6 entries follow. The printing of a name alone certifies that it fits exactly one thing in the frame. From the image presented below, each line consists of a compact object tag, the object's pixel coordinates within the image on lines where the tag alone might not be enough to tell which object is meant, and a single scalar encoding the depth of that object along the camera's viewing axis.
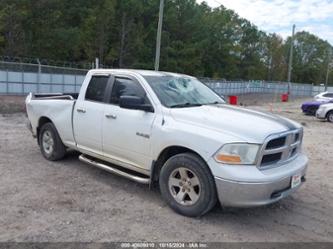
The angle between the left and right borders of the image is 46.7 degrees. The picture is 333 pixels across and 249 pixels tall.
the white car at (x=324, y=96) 24.38
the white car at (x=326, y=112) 18.84
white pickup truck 4.32
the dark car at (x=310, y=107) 21.70
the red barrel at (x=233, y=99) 21.89
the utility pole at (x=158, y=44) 20.25
